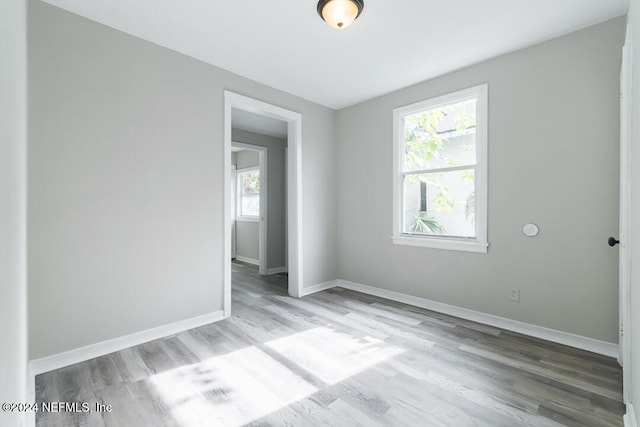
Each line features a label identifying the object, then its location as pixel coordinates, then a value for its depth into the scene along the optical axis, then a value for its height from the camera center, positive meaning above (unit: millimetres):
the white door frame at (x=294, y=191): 3895 +275
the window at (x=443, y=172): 3160 +453
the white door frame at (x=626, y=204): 1735 +41
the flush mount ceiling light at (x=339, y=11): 2123 +1475
